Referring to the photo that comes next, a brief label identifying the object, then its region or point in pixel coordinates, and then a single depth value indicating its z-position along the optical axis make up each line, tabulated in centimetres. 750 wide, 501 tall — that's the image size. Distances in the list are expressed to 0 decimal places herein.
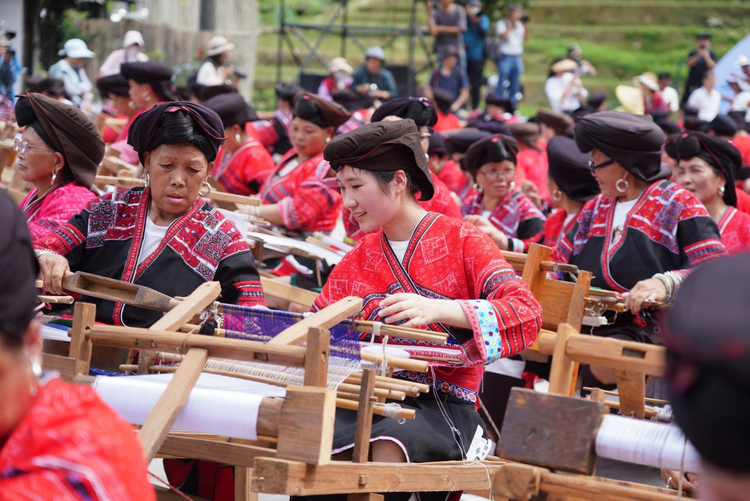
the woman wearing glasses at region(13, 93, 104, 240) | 379
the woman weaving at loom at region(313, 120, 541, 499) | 275
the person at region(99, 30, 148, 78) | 1052
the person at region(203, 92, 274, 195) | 677
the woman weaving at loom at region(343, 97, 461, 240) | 489
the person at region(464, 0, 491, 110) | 1548
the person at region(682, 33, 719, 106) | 1523
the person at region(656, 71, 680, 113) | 1524
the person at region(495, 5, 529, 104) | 1532
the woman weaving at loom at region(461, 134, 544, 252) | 566
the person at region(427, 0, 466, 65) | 1432
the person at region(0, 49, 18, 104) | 1020
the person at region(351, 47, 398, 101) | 1412
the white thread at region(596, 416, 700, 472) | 186
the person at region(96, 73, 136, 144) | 762
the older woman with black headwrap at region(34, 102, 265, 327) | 321
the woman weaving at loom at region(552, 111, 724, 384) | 403
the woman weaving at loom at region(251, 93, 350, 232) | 568
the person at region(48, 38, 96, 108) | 1115
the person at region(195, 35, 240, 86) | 1185
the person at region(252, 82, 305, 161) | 1006
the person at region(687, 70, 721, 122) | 1412
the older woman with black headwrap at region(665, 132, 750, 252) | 491
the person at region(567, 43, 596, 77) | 1579
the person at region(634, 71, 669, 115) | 1402
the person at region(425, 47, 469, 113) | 1424
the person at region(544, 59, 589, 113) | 1432
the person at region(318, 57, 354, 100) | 1410
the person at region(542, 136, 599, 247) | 508
